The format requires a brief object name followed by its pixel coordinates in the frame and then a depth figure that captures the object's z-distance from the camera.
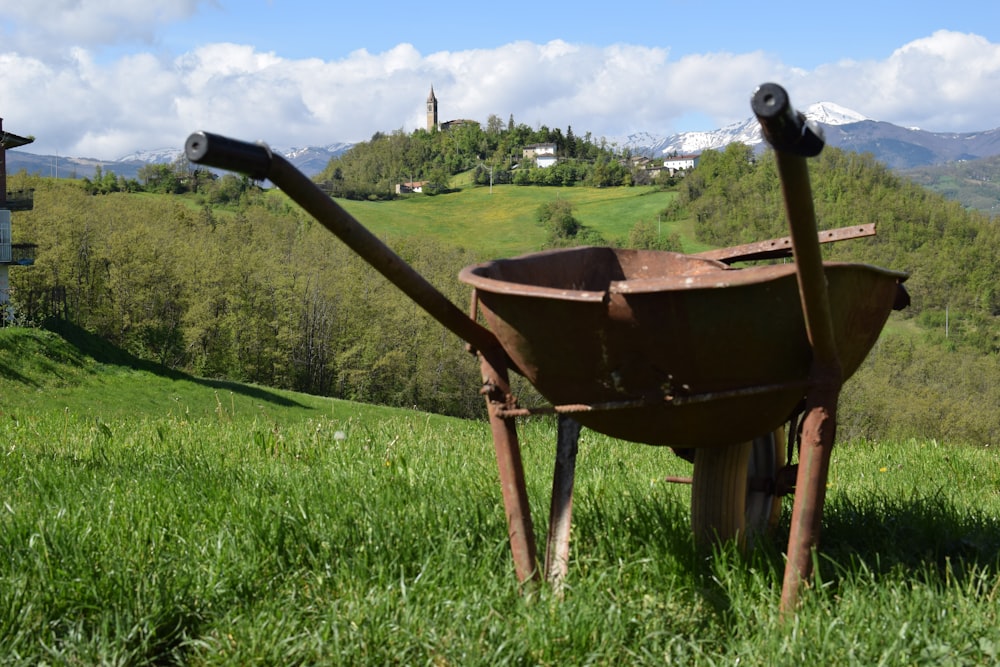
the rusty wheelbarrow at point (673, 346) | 2.32
